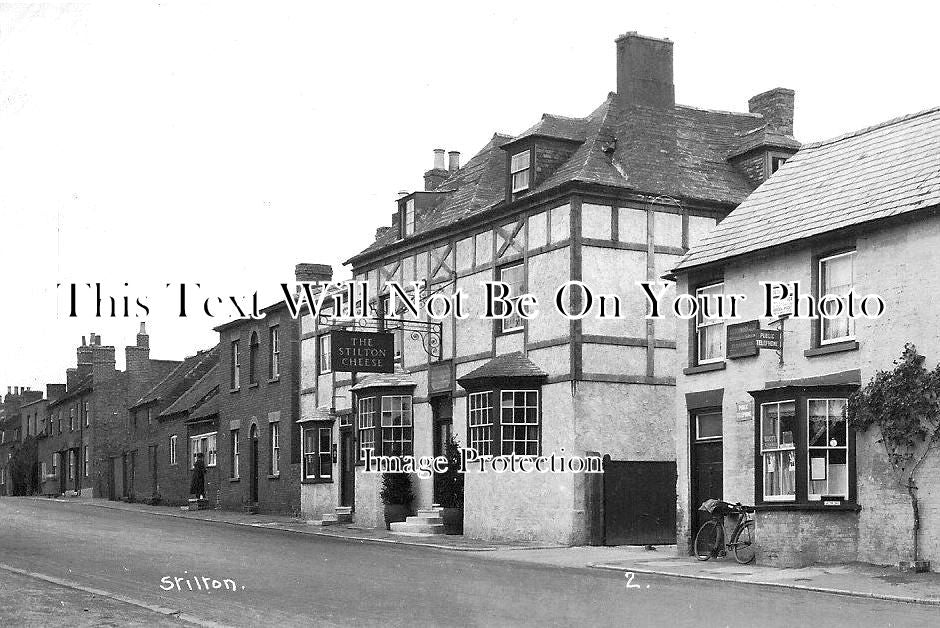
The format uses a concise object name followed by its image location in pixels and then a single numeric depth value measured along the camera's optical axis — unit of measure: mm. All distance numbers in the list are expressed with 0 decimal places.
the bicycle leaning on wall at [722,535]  23625
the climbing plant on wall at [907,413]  20656
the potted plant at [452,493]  32438
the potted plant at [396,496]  35156
